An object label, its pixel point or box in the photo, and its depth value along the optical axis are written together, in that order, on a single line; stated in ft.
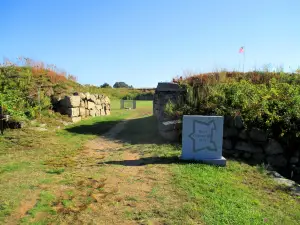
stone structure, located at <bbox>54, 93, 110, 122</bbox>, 35.96
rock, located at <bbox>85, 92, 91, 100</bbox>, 41.91
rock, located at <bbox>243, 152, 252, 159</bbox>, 22.36
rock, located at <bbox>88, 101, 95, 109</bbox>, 43.01
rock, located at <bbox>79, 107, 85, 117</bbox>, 39.24
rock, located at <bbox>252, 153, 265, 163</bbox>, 22.12
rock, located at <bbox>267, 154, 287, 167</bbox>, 22.20
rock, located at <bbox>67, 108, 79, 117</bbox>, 35.83
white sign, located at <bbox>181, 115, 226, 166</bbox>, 18.95
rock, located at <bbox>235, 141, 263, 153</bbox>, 22.36
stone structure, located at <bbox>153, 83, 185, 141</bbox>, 24.95
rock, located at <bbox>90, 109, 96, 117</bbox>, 43.99
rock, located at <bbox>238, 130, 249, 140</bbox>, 22.85
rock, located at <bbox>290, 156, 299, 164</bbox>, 22.06
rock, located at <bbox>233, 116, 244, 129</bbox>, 23.02
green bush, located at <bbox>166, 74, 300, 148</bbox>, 22.66
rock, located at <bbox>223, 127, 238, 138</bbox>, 23.28
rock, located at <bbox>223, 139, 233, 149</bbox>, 22.98
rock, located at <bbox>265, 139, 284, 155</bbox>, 22.26
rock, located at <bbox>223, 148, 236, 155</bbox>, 22.70
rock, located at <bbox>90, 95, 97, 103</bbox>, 43.90
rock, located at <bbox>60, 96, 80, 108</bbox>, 35.71
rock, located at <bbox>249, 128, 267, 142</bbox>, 22.40
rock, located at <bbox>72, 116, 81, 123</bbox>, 35.96
